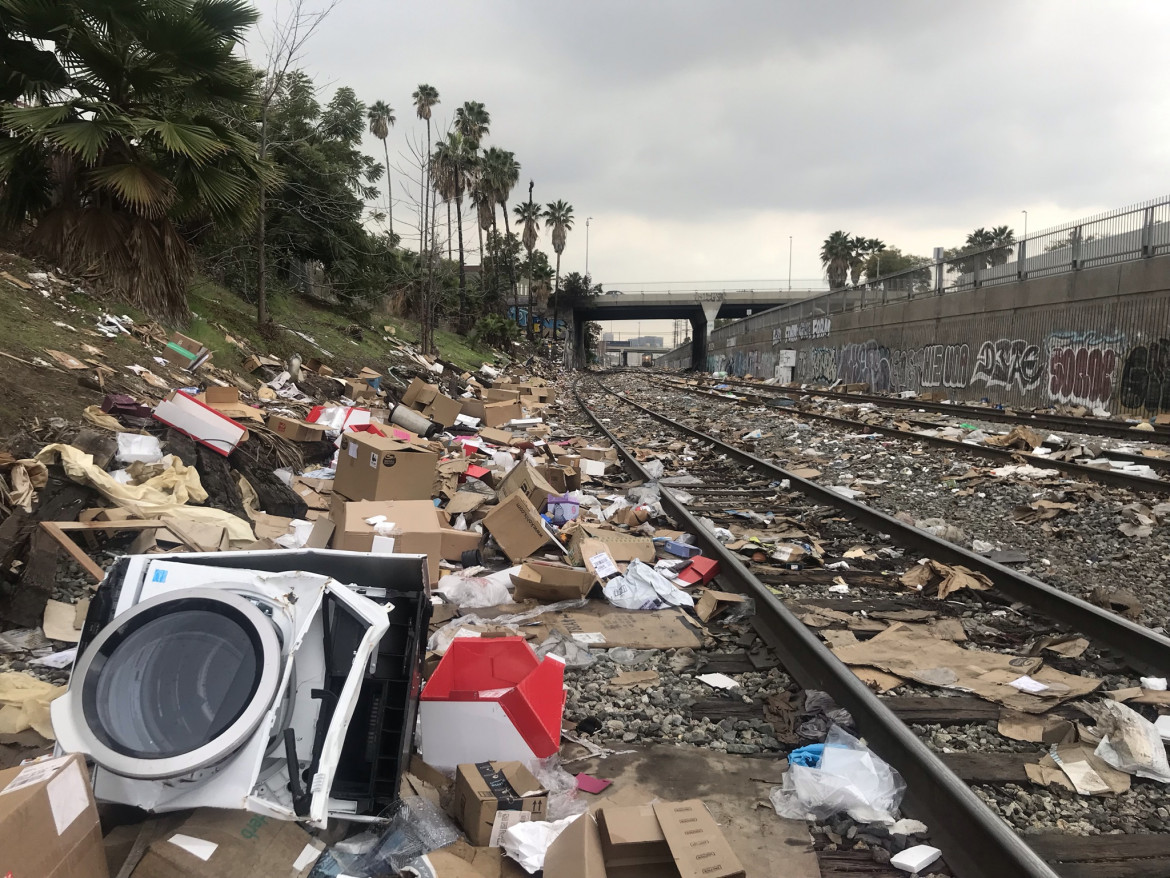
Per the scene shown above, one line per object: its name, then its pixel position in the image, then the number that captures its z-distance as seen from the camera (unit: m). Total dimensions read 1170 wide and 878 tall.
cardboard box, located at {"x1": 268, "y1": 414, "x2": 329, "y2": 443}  8.73
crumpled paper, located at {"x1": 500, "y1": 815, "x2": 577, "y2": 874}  2.39
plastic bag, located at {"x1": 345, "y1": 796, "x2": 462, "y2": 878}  2.38
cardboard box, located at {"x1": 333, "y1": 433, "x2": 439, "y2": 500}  6.50
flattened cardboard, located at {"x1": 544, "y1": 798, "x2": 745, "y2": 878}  2.24
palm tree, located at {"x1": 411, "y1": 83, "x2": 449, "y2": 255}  53.16
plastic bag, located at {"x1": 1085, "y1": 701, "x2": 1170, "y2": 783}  3.05
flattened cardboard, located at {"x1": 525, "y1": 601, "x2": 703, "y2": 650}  4.52
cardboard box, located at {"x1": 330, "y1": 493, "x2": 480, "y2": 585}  5.18
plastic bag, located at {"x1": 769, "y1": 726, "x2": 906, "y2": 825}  2.75
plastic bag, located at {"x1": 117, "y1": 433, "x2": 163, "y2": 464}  6.05
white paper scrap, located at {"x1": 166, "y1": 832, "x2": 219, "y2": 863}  2.06
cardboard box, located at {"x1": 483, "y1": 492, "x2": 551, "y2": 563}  5.96
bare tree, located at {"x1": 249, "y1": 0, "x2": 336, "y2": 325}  14.22
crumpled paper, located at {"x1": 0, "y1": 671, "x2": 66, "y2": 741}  2.83
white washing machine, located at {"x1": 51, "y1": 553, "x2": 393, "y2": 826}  2.05
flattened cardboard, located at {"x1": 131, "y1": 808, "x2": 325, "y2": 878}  2.04
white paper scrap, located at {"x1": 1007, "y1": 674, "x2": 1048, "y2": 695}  3.77
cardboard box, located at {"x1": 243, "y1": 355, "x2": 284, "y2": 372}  12.96
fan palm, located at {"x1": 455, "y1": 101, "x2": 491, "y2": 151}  53.53
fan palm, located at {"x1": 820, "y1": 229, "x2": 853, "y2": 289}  74.88
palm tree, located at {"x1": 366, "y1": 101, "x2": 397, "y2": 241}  57.16
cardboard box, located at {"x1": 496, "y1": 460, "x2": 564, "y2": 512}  7.16
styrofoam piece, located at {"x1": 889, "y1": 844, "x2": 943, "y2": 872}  2.46
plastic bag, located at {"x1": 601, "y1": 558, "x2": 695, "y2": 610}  5.16
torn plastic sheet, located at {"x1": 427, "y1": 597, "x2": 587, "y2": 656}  4.25
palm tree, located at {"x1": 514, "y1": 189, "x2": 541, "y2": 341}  74.25
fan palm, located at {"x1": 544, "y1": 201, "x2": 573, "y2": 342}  80.12
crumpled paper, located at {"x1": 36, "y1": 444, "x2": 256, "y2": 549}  5.16
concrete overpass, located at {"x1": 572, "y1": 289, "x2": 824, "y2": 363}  66.81
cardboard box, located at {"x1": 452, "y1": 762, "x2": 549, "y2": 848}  2.54
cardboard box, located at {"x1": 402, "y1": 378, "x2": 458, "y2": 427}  12.52
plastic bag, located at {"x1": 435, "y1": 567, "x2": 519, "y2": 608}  5.09
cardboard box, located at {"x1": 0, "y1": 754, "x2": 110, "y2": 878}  1.78
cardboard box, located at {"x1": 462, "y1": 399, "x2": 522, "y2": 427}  13.71
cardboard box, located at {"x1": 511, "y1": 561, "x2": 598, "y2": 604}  5.14
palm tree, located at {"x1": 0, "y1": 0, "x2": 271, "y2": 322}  9.09
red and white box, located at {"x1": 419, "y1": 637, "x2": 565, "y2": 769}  2.96
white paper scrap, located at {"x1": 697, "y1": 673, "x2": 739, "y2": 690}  3.91
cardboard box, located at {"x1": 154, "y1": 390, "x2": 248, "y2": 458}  6.54
